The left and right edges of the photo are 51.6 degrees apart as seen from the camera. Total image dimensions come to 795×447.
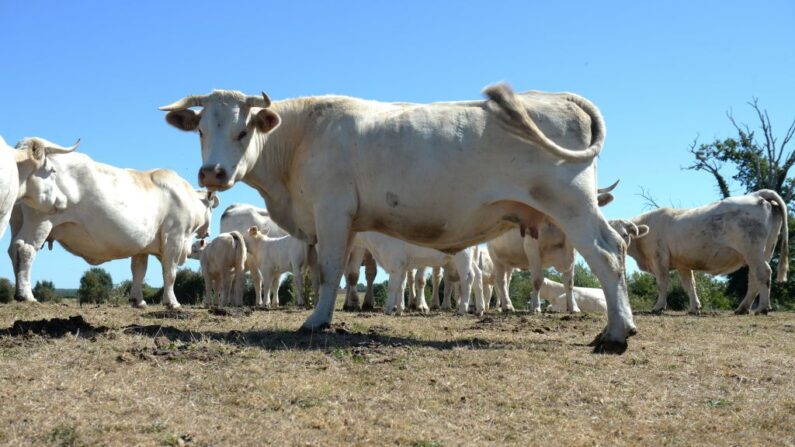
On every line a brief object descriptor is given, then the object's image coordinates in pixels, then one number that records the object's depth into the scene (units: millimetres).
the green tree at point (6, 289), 32969
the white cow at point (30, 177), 9172
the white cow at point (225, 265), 20250
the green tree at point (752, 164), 37625
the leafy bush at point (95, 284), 32219
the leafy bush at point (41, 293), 31244
